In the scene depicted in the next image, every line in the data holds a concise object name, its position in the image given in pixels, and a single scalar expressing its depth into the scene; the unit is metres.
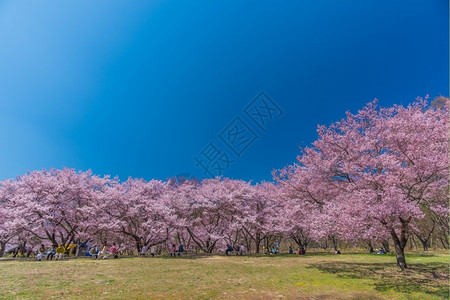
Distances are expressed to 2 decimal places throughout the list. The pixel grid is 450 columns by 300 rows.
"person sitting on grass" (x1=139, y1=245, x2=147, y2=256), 24.31
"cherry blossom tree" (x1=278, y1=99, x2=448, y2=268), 11.41
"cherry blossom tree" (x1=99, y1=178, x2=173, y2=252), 25.28
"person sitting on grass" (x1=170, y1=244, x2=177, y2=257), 24.41
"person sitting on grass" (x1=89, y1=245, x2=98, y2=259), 23.67
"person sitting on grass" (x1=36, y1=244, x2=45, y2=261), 19.18
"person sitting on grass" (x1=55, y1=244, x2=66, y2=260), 20.05
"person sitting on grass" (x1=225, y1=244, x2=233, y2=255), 26.95
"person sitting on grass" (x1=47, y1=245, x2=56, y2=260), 20.48
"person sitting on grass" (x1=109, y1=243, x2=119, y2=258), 21.37
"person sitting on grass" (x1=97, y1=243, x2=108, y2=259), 21.16
